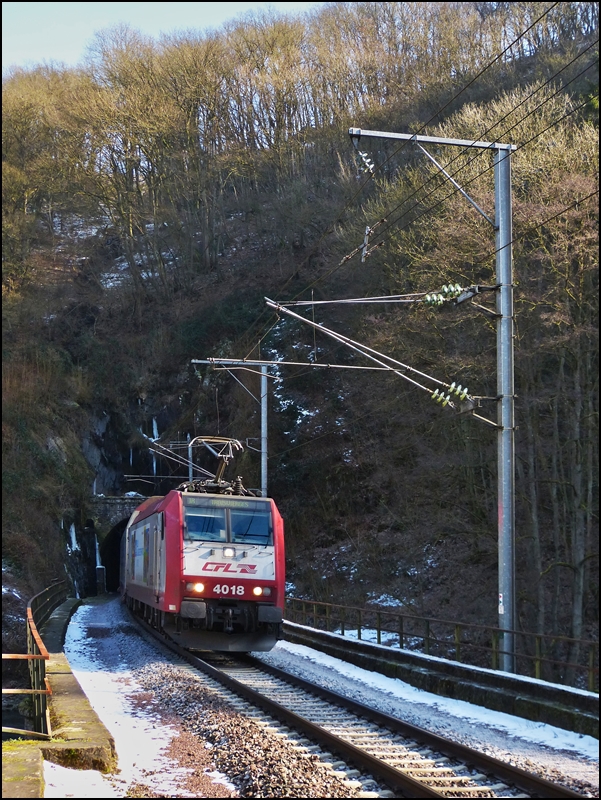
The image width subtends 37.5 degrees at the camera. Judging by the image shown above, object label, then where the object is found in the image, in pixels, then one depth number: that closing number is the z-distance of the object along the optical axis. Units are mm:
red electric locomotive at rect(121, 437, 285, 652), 16594
